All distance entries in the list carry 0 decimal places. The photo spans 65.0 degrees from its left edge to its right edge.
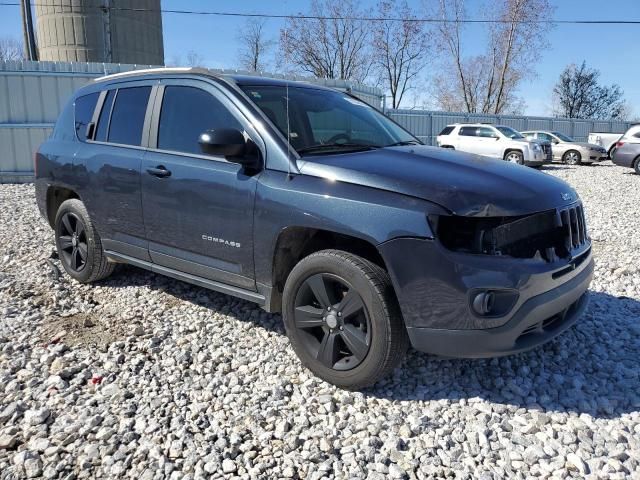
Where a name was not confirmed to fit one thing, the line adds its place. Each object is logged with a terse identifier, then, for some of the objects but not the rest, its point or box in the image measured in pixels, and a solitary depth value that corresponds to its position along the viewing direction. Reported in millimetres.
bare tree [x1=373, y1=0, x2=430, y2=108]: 39281
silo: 20594
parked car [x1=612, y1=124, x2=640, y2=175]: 15812
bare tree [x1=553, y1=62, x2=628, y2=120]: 55438
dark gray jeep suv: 2559
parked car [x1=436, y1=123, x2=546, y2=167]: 17797
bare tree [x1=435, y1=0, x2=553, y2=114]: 30922
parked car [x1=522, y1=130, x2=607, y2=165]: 20978
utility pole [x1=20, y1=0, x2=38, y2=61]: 17484
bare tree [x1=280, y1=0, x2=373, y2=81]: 41344
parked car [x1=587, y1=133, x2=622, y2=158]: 23984
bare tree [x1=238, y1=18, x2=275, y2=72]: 46125
